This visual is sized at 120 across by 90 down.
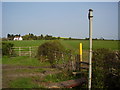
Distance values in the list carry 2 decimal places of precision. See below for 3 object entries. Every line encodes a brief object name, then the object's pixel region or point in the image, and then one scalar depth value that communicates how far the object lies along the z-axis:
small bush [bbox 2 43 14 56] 24.17
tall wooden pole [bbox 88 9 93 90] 5.01
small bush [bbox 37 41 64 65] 17.38
